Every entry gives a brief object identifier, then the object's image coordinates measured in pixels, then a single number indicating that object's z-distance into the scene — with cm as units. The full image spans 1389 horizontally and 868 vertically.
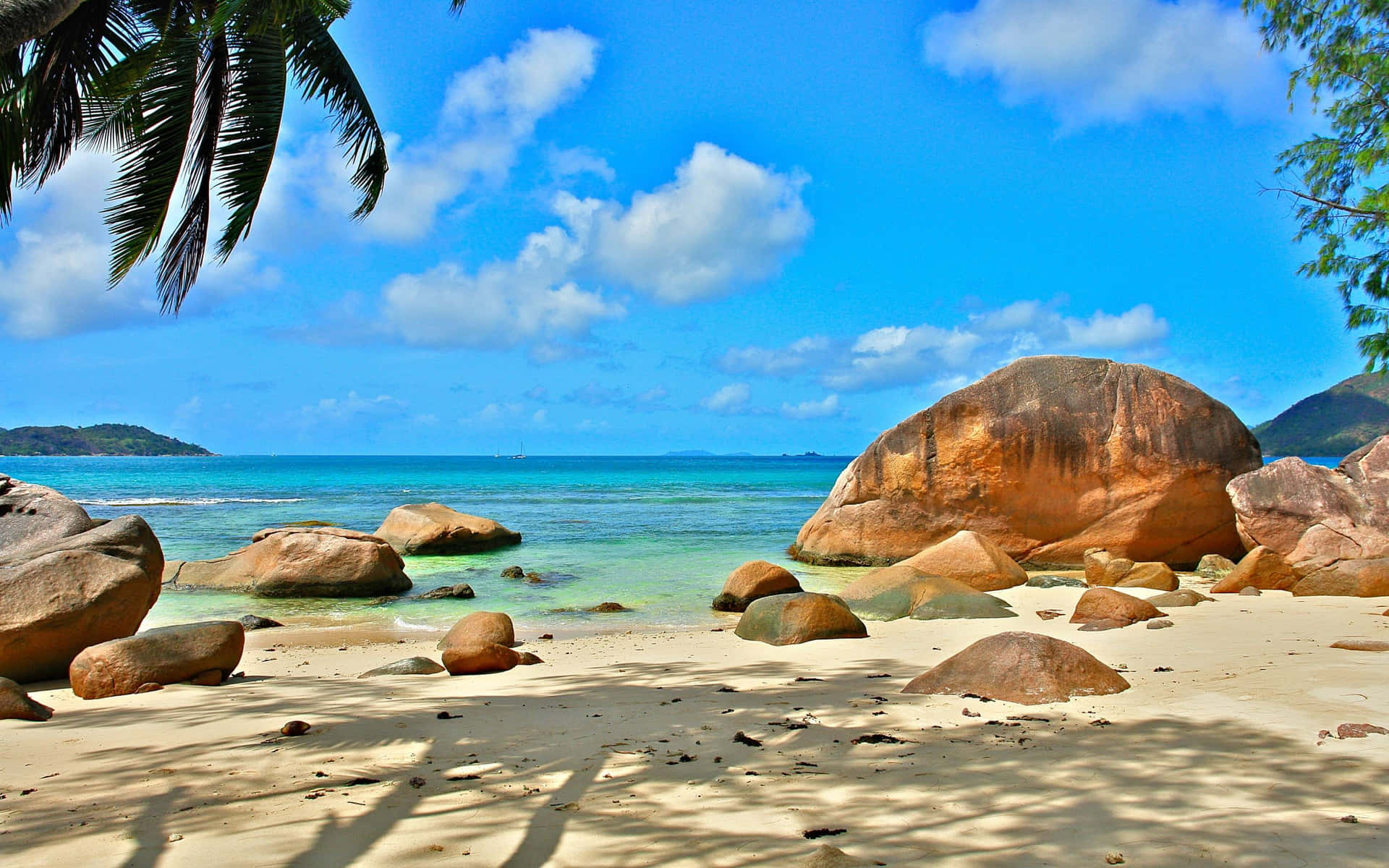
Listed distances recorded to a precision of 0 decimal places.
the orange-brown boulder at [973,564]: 1123
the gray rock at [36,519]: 744
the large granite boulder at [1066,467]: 1316
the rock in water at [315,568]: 1252
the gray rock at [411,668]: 664
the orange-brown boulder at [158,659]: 566
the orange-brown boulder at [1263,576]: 1017
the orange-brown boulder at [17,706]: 484
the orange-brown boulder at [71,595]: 627
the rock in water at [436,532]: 1734
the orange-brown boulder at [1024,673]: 483
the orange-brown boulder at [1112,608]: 782
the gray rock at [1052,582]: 1143
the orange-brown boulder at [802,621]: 771
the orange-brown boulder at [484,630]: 789
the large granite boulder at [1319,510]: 1055
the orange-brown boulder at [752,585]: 1073
